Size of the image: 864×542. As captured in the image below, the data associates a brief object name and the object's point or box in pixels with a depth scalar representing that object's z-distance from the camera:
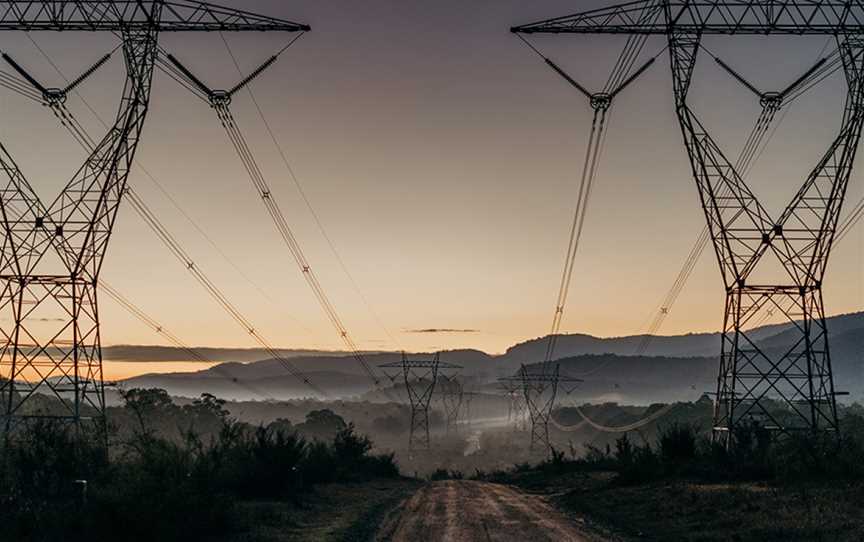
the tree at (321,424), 149.50
